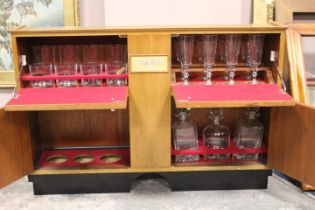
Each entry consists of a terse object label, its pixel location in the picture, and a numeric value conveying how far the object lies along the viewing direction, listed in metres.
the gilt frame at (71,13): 1.85
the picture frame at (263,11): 1.84
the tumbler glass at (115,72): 1.47
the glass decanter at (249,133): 1.55
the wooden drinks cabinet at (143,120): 1.30
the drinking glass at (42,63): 1.46
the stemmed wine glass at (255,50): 1.47
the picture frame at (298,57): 1.50
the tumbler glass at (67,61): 1.47
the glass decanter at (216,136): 1.58
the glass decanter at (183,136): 1.55
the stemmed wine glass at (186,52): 1.45
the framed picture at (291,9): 1.78
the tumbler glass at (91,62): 1.47
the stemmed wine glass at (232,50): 1.46
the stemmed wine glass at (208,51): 1.45
